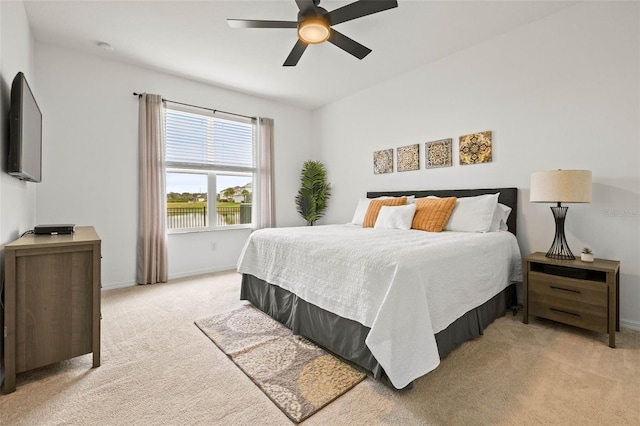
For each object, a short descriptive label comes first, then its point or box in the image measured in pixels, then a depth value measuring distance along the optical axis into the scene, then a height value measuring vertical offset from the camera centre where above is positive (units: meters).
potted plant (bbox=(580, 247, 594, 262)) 2.33 -0.35
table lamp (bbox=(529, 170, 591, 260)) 2.33 +0.17
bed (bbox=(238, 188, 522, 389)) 1.60 -0.53
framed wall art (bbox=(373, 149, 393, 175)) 4.27 +0.75
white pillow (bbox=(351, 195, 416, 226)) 3.86 +0.04
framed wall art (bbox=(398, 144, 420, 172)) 3.93 +0.74
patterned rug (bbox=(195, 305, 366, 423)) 1.60 -1.00
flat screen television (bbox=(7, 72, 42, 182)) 1.86 +0.54
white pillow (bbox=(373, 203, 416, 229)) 3.18 -0.06
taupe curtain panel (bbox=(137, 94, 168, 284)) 3.81 +0.20
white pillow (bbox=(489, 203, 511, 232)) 2.97 -0.05
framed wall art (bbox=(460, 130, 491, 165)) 3.27 +0.73
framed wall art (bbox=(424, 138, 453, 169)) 3.60 +0.74
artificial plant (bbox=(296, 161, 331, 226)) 5.30 +0.36
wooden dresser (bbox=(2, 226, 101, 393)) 1.66 -0.54
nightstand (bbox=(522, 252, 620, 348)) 2.17 -0.63
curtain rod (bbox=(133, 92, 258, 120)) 3.81 +1.54
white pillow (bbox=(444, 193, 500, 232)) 2.88 -0.02
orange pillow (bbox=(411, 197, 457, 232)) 3.03 -0.02
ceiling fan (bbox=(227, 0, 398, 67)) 2.11 +1.47
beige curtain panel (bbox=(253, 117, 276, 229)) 4.94 +0.57
